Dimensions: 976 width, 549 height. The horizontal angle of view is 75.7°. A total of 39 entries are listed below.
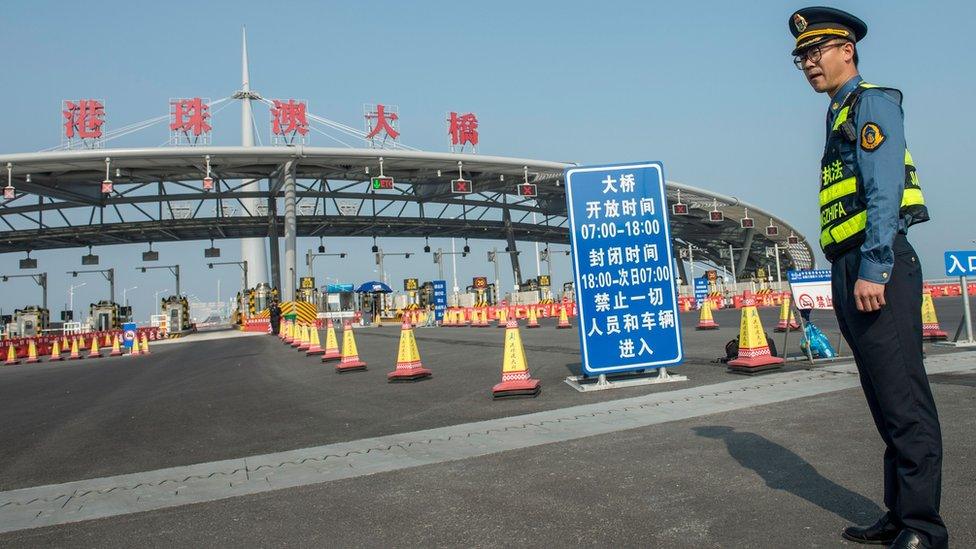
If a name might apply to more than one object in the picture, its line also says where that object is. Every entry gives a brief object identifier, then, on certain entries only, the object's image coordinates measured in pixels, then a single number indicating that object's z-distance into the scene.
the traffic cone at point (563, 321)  22.55
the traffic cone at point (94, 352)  26.75
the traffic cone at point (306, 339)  18.14
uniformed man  2.31
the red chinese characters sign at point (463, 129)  38.88
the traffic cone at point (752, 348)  7.71
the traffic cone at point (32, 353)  25.43
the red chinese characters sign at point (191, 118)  33.78
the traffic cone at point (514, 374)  7.10
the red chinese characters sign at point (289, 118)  35.84
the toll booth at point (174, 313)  48.13
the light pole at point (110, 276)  62.04
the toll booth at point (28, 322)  47.03
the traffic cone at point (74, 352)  26.41
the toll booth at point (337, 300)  47.69
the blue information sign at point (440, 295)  41.85
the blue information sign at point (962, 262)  9.91
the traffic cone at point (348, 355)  11.44
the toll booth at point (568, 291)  54.44
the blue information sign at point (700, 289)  33.53
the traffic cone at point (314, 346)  16.62
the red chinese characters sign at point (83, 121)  33.25
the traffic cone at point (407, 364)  9.38
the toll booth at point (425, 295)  49.66
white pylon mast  55.38
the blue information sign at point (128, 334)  26.34
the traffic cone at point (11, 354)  26.06
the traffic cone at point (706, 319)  17.16
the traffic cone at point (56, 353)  25.53
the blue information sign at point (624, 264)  7.48
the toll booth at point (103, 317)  47.44
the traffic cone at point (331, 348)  14.16
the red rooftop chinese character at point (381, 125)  37.59
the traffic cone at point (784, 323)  10.18
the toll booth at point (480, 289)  47.69
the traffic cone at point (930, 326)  10.10
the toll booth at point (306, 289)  39.81
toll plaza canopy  33.53
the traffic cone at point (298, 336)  19.42
